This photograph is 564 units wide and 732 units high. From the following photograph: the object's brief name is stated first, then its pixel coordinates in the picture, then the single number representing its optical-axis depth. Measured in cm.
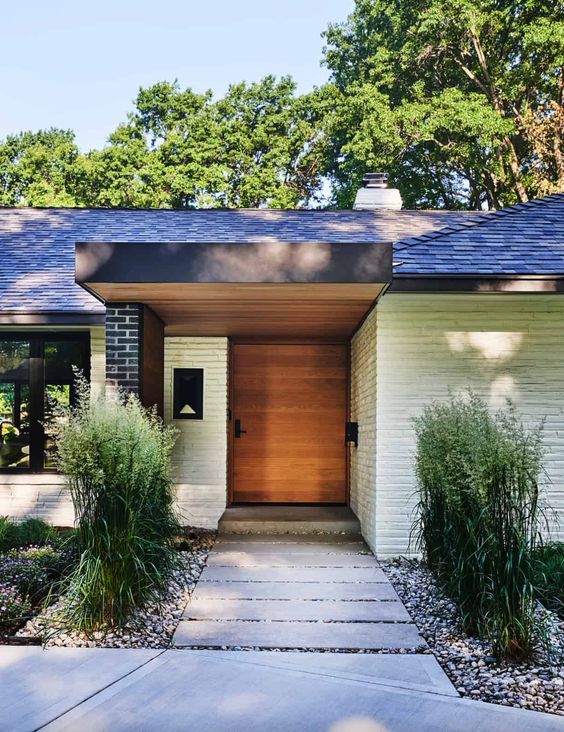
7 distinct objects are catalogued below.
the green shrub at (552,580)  480
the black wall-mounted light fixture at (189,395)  862
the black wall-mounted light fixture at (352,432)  833
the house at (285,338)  572
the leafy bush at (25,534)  623
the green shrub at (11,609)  448
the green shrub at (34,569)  491
